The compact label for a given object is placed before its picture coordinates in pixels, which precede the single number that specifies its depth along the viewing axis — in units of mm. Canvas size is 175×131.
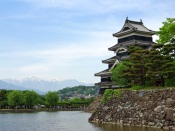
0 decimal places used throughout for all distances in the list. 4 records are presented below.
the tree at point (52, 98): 78812
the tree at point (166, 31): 33969
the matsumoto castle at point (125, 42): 51469
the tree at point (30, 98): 73388
